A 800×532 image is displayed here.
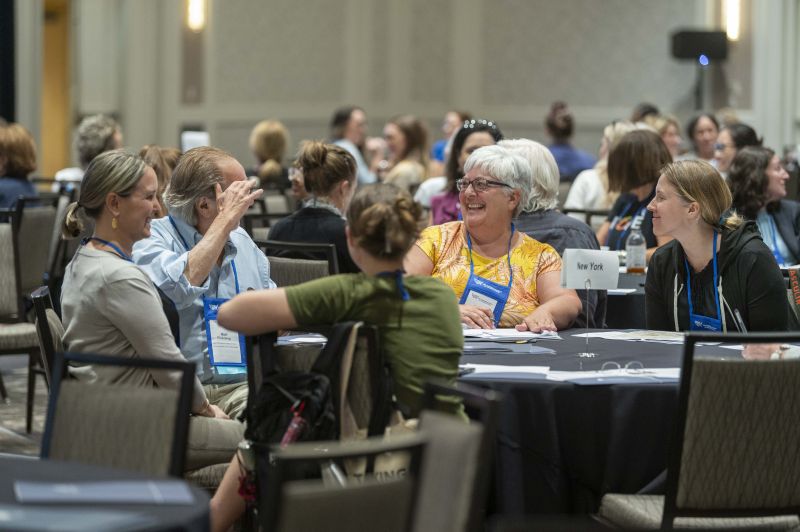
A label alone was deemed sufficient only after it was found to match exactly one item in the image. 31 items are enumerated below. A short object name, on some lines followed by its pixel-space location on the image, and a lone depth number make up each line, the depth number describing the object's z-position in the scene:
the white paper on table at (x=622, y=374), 5.45
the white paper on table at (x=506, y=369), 5.54
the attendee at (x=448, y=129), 18.10
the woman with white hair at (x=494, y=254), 7.05
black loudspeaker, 22.71
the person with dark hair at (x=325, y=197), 8.89
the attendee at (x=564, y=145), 17.23
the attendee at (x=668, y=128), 15.90
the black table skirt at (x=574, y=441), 5.33
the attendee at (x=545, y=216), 8.33
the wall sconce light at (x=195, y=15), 21.84
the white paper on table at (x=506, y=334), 6.49
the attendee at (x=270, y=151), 15.10
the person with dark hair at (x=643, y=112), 17.84
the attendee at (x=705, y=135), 16.90
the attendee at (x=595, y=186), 13.16
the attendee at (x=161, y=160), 8.54
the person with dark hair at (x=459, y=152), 10.69
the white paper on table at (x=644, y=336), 6.51
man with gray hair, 6.34
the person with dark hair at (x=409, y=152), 15.85
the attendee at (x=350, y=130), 17.62
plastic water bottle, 9.51
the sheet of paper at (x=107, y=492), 3.64
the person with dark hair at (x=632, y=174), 10.61
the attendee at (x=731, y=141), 13.28
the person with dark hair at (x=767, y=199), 9.43
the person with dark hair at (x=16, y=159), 12.34
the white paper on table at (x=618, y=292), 8.36
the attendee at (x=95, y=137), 13.22
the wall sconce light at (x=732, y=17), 23.56
